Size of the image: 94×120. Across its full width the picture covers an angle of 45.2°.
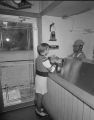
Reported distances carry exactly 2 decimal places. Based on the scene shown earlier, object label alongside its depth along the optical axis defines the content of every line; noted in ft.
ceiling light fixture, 3.71
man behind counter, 6.72
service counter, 3.64
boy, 5.82
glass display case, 6.46
